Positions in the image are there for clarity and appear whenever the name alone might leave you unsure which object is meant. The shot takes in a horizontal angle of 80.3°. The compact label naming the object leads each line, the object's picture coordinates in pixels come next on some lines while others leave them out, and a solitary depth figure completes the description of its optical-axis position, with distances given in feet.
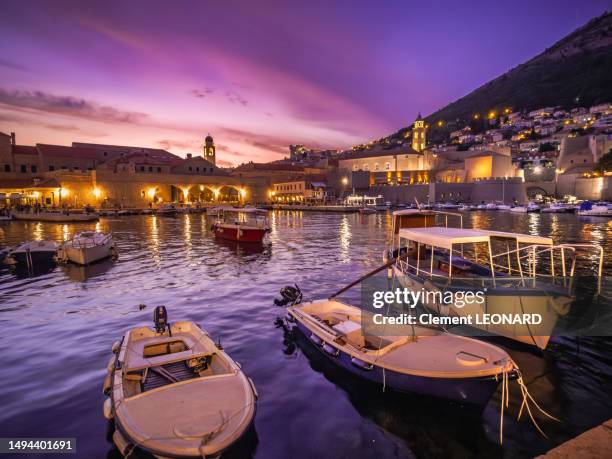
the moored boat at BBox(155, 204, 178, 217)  206.39
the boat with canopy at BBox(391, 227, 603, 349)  26.55
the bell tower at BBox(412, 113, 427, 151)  370.08
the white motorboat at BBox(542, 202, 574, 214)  211.82
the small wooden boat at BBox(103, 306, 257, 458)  14.82
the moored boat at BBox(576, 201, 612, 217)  179.01
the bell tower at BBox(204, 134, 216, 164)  323.16
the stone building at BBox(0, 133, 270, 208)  201.46
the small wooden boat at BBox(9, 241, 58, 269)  66.03
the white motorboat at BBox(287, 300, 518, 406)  19.04
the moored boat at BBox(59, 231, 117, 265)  66.44
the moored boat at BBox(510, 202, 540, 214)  218.18
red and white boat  92.65
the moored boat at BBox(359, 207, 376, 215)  209.40
